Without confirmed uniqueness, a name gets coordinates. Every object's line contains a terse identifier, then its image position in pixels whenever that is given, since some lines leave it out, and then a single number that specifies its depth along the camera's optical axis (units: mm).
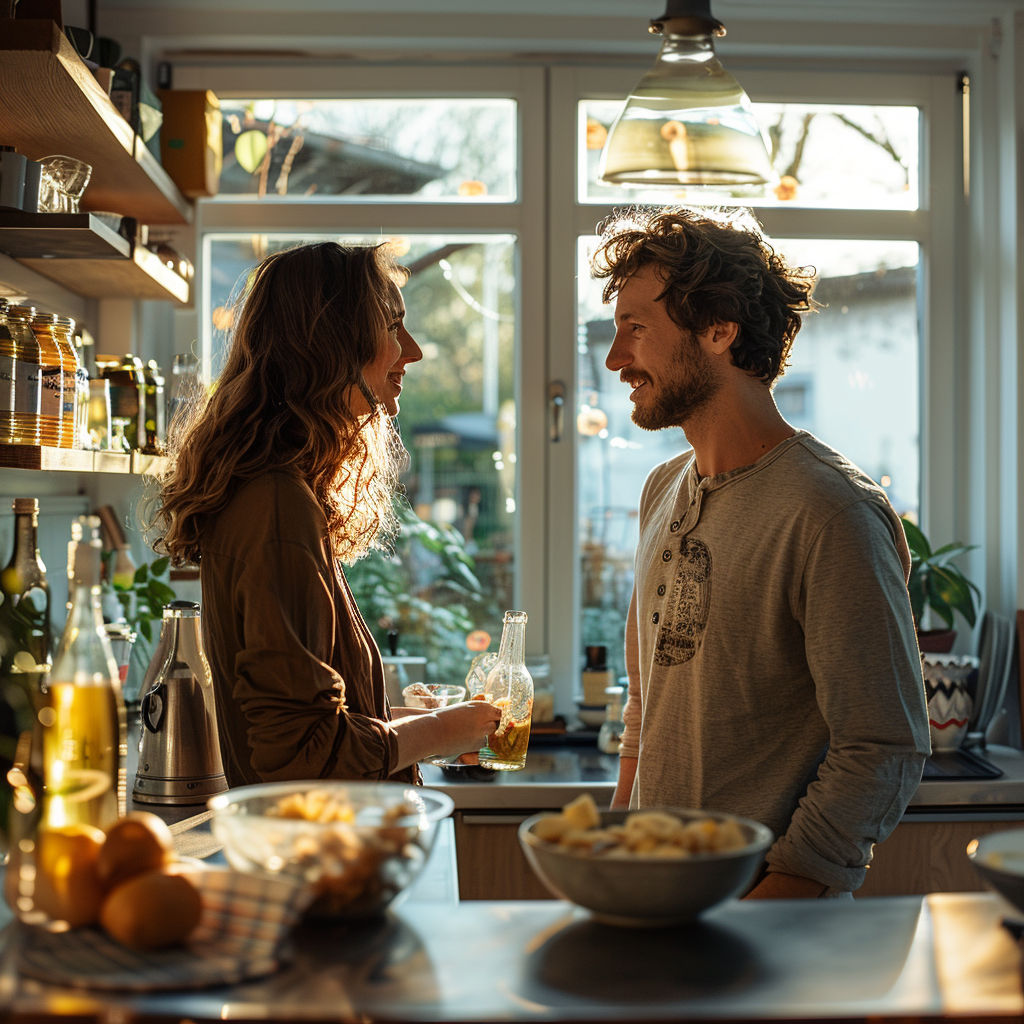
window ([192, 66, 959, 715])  2770
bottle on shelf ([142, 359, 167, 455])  2223
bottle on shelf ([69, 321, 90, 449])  1767
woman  1178
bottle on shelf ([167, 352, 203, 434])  2455
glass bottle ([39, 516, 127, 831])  884
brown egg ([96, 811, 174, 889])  763
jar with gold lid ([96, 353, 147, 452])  2174
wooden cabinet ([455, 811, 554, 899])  2164
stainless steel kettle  1667
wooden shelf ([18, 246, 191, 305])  2074
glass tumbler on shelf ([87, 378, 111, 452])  2143
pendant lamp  1703
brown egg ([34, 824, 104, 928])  756
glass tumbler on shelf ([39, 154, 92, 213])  1729
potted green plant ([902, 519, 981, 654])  2576
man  1274
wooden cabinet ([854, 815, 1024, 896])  2180
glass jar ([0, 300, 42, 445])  1504
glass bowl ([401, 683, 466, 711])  1708
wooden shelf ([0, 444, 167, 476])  1451
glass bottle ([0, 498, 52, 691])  1671
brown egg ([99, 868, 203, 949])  723
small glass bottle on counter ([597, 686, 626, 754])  2418
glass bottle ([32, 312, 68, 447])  1561
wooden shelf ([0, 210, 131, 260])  1649
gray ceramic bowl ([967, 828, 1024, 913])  787
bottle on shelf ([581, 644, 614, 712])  2631
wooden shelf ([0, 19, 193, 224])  1479
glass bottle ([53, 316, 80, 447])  1649
